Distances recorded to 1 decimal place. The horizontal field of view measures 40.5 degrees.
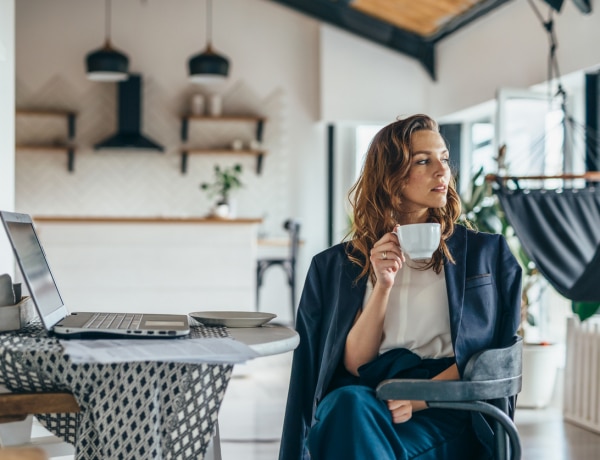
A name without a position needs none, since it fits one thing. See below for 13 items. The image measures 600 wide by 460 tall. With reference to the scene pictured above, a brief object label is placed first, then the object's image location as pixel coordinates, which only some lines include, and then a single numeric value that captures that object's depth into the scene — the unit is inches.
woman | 70.1
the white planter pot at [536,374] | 173.9
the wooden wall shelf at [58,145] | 299.6
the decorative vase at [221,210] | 247.0
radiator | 154.9
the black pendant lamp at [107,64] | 259.9
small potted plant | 249.1
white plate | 72.3
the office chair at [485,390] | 63.8
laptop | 59.9
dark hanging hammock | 149.3
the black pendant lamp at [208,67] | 257.3
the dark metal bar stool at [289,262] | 278.8
